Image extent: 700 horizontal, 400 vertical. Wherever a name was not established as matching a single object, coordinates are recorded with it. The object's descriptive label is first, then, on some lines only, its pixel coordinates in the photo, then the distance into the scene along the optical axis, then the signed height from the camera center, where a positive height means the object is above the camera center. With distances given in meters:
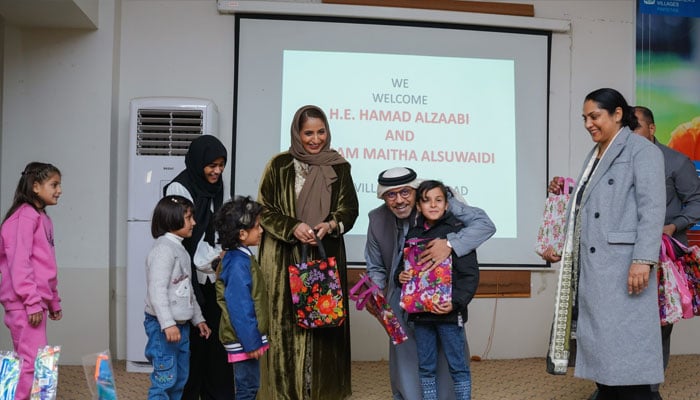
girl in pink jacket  2.73 -0.23
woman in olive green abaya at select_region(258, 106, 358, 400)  3.17 -0.13
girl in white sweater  2.50 -0.34
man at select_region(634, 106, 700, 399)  3.22 +0.14
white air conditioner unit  3.96 +0.27
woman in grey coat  2.42 -0.17
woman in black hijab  2.80 -0.18
